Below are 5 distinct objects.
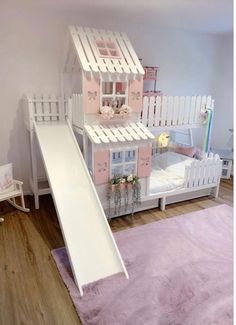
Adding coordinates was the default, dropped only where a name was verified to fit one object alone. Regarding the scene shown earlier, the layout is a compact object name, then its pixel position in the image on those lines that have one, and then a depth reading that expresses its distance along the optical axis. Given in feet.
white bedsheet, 10.69
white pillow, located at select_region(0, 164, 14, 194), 9.74
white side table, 14.15
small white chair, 9.70
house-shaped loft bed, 9.03
